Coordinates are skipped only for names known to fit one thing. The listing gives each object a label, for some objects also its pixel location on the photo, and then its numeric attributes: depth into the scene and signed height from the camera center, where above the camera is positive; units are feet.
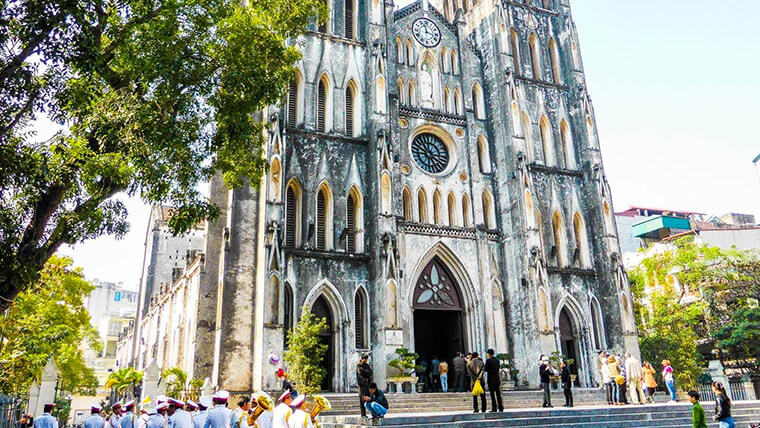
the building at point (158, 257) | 137.28 +29.87
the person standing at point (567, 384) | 53.01 -0.81
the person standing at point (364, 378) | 43.75 +0.29
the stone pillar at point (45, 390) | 55.26 +0.34
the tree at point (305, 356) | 56.44 +2.67
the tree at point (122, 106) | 28.94 +15.95
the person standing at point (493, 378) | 43.72 -0.06
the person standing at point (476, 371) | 44.06 +0.48
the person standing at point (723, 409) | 32.25 -2.15
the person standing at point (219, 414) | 28.45 -1.26
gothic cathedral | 67.82 +21.50
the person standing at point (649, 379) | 54.34 -0.66
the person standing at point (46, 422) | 37.60 -1.74
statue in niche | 86.43 +41.47
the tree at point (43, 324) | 67.67 +8.44
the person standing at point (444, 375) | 69.00 +0.46
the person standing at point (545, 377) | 51.16 -0.13
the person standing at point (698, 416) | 31.96 -2.41
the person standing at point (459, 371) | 66.39 +0.80
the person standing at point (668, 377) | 55.88 -0.55
